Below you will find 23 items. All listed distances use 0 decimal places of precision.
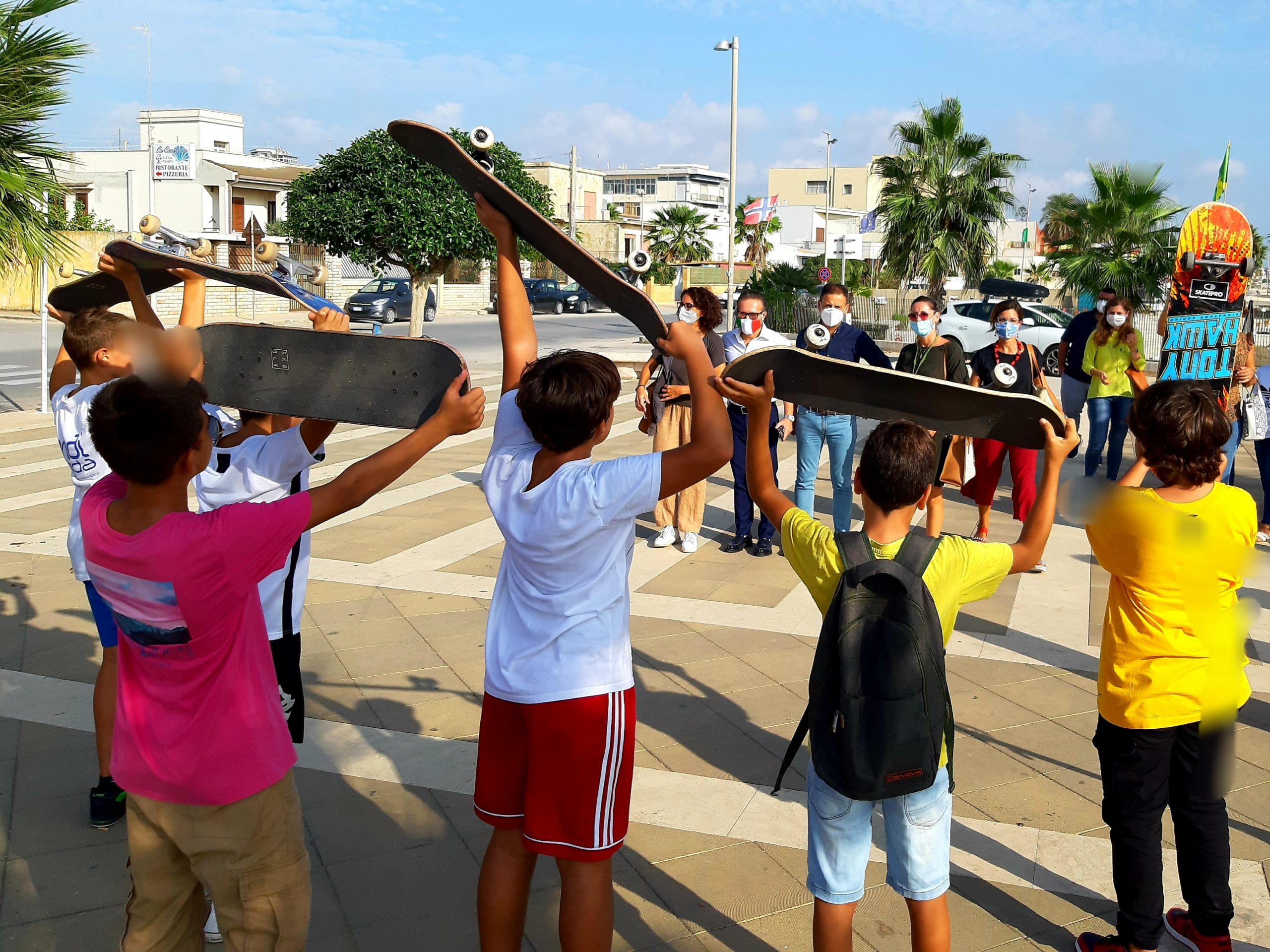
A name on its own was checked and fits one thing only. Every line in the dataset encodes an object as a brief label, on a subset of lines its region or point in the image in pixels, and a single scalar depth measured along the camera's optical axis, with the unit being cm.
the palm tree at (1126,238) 2172
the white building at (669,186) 11706
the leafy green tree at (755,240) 5641
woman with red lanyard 694
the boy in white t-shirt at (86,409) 309
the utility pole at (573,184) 3794
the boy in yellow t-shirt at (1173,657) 262
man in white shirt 729
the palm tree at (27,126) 988
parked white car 2292
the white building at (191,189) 4384
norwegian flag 2806
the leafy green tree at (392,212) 2044
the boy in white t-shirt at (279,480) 267
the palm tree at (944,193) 2581
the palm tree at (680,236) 5575
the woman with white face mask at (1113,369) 867
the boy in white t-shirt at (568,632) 224
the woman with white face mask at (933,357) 685
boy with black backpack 229
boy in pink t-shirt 205
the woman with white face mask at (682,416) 678
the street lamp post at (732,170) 2389
